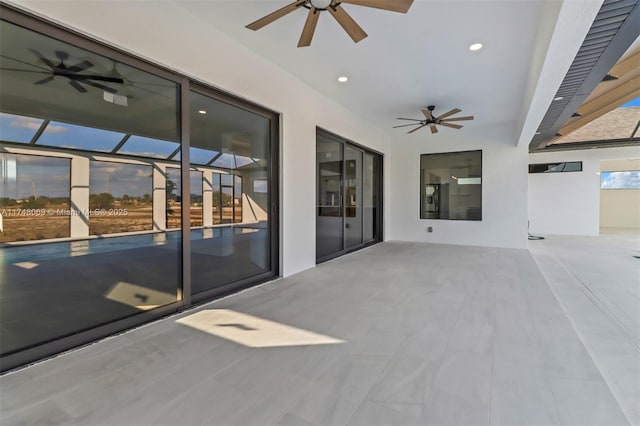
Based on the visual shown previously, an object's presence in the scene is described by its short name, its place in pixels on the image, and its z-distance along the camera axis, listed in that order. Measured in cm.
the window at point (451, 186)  741
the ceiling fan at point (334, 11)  231
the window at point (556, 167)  967
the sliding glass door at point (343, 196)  541
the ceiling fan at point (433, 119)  548
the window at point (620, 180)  1177
